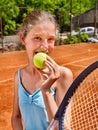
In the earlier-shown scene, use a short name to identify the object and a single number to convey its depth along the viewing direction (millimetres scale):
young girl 824
